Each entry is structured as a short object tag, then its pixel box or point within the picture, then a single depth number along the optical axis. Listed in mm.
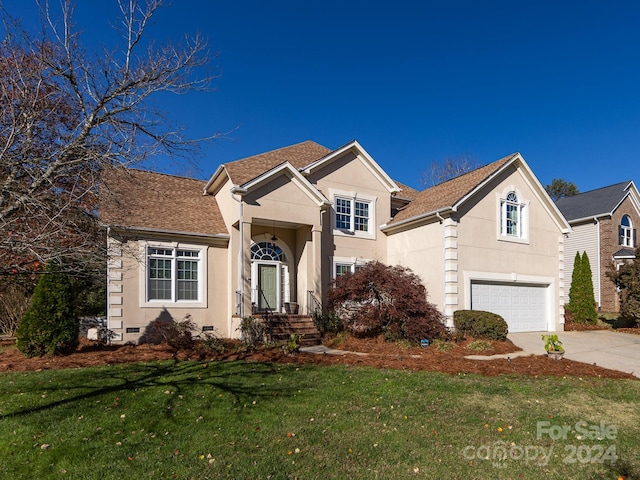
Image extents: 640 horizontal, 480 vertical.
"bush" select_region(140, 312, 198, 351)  11998
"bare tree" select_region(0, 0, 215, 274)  6957
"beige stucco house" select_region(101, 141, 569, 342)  13719
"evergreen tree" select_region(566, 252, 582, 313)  19891
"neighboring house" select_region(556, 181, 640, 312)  25469
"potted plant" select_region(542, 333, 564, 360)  10867
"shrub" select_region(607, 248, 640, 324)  17594
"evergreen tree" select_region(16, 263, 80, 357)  10180
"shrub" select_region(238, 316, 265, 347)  12656
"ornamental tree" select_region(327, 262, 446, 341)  13422
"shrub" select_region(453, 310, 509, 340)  13766
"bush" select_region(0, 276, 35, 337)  14832
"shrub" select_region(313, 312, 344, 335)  14414
